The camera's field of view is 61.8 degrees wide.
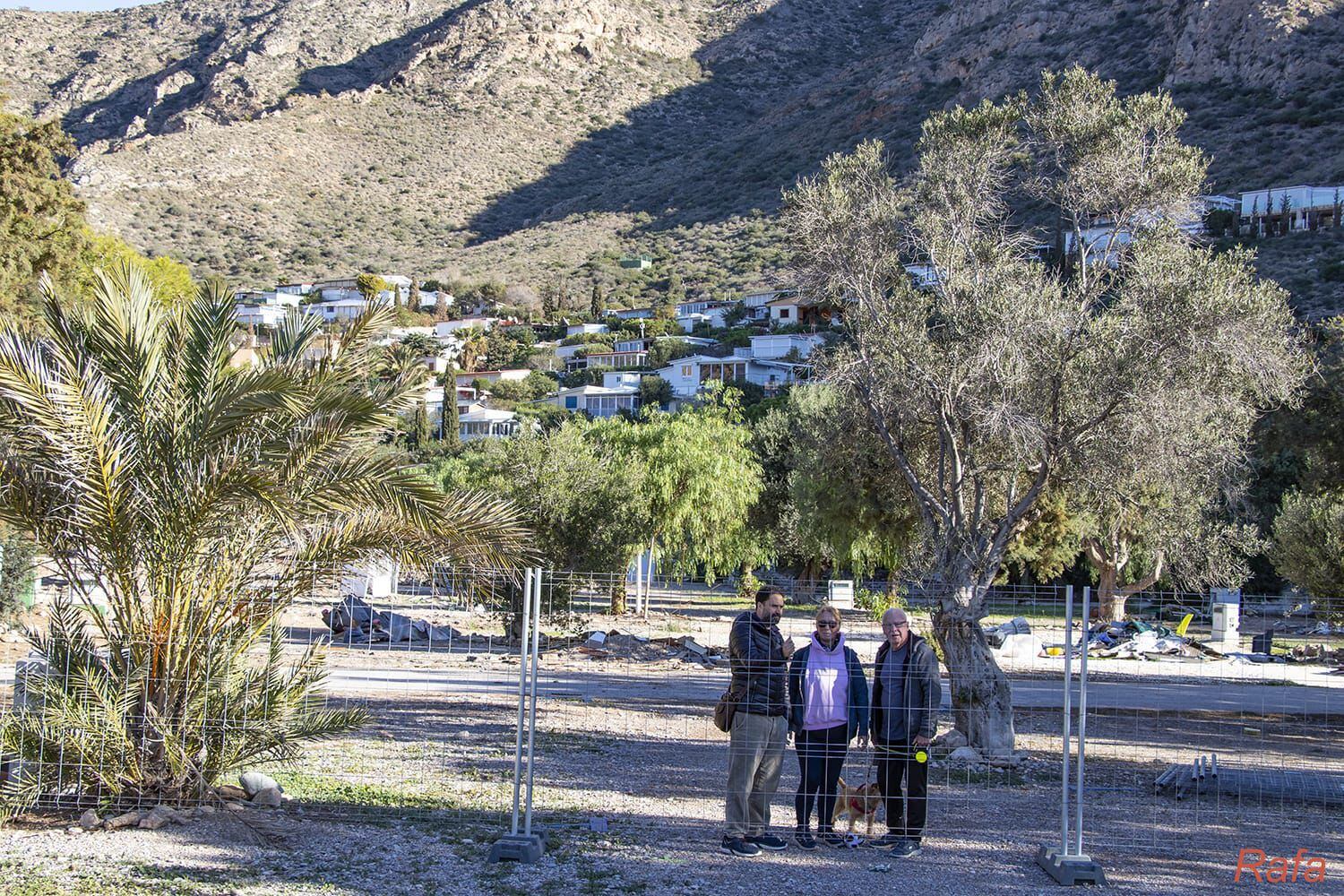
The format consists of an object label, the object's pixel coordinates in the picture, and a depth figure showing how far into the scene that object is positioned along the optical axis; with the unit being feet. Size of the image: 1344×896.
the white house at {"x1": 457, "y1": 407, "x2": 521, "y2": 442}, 239.71
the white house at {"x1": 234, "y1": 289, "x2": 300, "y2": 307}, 260.83
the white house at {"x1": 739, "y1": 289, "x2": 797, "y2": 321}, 283.18
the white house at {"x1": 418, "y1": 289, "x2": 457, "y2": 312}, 320.50
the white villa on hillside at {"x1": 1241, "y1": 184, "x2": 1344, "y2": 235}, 169.17
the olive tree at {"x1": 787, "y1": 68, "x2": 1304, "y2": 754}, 32.68
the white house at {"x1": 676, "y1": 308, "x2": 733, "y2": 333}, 291.58
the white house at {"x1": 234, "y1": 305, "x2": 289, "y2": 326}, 209.38
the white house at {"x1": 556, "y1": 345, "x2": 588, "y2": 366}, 295.48
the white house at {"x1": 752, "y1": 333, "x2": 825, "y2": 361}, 247.29
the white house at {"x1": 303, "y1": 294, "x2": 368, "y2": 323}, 264.52
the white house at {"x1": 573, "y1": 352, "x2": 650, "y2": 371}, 274.57
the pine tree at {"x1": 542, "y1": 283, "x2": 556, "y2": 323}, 323.78
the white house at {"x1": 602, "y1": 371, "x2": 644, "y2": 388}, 259.19
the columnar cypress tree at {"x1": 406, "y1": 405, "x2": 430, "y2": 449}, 186.60
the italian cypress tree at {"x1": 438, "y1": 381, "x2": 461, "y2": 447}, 203.00
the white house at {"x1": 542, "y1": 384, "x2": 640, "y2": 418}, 244.63
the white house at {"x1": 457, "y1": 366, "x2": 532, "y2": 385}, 282.77
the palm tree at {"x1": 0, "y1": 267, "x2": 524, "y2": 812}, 24.20
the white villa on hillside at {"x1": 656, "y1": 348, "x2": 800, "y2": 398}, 241.96
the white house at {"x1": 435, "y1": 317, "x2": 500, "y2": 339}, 308.60
